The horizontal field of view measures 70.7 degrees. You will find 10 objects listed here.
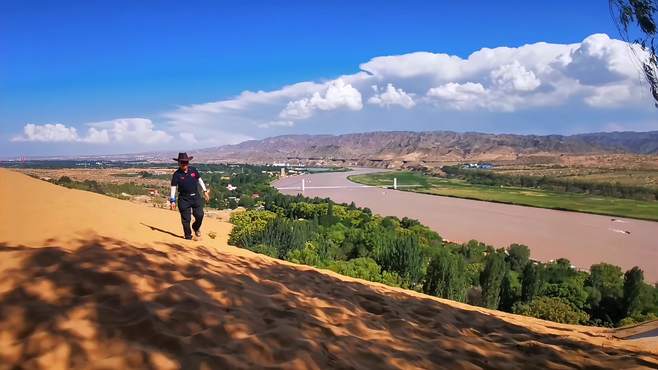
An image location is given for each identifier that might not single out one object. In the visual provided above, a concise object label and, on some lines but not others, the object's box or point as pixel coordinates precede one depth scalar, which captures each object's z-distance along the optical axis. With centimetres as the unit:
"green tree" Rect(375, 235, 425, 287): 1894
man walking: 691
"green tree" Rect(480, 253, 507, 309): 1989
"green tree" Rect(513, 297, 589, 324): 1357
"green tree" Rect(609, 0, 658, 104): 532
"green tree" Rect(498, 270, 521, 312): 2098
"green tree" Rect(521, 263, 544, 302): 2055
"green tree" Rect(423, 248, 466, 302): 1700
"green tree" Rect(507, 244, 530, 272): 2752
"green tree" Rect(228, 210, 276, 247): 1269
